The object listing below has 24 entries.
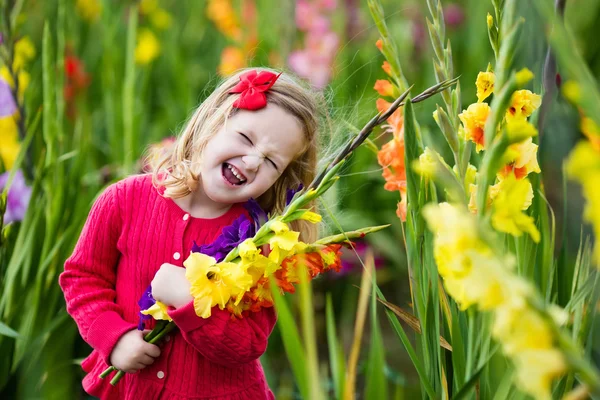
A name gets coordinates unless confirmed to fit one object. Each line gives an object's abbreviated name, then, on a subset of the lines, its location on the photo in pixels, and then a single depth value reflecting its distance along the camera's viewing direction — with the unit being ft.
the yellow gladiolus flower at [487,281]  6.80
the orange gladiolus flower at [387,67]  8.65
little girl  8.50
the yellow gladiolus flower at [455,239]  7.01
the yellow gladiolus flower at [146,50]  14.94
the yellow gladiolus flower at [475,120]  8.11
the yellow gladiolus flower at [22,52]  12.08
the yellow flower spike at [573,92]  6.91
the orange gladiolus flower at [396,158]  8.70
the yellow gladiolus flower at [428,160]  7.26
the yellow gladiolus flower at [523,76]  7.36
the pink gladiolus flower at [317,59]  15.38
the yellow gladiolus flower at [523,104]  8.15
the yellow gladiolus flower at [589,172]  6.15
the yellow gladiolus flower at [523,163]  8.11
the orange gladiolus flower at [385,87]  8.71
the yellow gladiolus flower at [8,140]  11.14
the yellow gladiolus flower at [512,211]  7.30
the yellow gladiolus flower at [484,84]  8.20
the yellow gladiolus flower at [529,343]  6.50
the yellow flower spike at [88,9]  19.61
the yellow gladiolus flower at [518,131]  7.31
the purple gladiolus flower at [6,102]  10.59
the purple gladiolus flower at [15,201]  10.25
